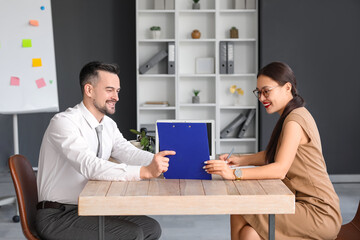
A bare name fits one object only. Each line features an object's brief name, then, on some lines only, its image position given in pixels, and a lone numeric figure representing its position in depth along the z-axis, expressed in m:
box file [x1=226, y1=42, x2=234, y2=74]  5.86
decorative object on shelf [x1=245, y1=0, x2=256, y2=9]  5.83
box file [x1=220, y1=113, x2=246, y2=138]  5.99
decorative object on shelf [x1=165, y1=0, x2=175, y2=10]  5.80
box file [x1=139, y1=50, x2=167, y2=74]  5.86
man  2.26
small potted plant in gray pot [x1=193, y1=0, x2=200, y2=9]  5.84
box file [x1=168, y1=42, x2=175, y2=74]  5.85
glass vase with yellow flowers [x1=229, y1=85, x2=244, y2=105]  5.98
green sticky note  4.66
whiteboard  4.58
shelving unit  5.91
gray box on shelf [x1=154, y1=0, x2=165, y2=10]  5.79
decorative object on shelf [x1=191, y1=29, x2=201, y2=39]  5.89
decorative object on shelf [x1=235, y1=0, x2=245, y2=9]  5.82
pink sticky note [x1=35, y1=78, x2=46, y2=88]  4.71
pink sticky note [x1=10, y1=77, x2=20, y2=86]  4.58
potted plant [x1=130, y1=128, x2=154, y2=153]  3.39
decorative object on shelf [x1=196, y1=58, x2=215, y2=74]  6.03
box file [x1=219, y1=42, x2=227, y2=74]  5.86
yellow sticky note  4.70
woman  2.31
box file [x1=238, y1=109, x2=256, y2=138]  5.97
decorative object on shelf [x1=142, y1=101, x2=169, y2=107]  5.92
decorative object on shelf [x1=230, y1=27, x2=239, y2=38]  5.86
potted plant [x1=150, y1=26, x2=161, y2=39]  5.83
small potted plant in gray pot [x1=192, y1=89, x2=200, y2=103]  5.98
